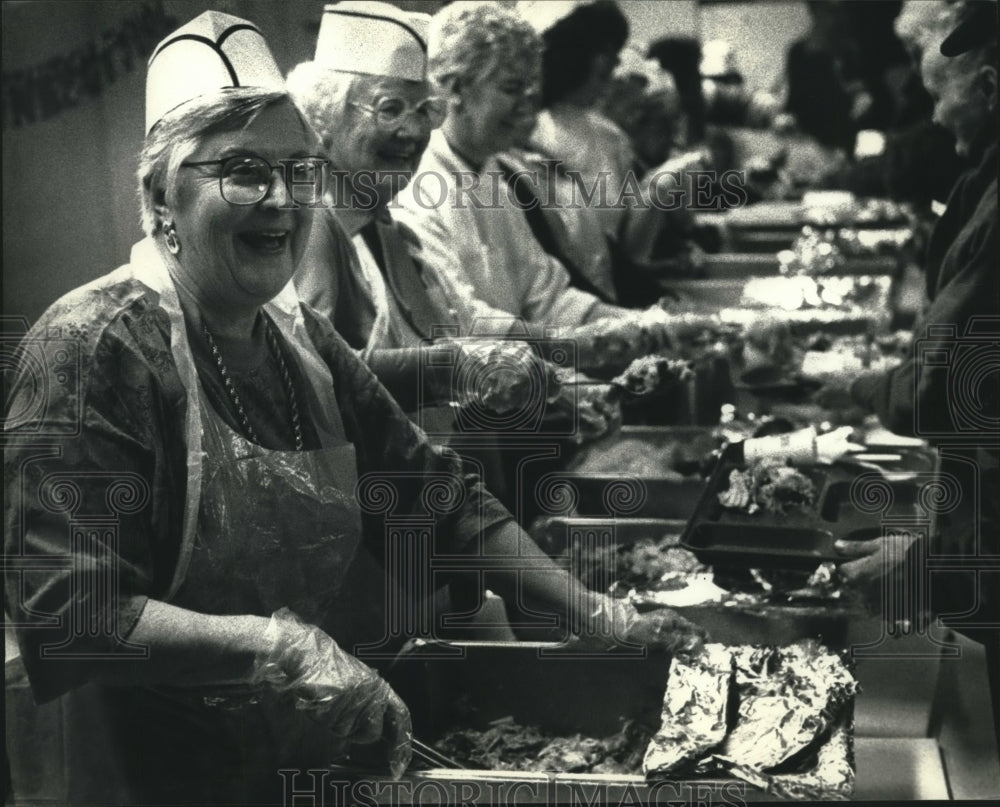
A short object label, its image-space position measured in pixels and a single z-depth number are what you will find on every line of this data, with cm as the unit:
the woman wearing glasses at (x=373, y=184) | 372
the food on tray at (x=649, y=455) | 433
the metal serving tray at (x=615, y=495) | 407
